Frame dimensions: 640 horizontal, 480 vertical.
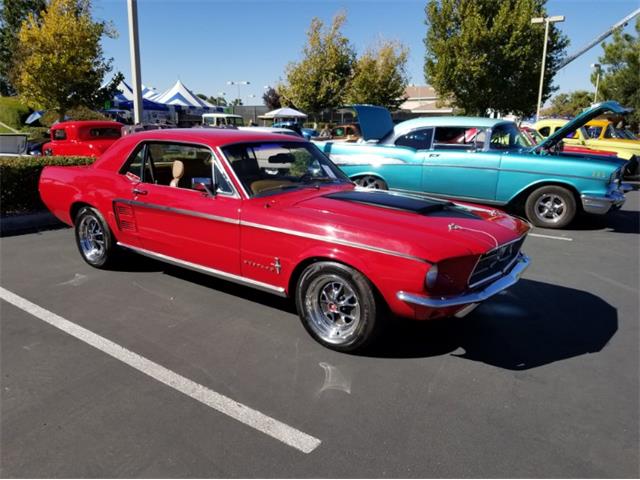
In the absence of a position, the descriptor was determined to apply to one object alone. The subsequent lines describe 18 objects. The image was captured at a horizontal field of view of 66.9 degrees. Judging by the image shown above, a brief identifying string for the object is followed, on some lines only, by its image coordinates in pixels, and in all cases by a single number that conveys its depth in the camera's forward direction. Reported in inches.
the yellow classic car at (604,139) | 550.3
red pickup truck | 470.6
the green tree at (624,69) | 1231.5
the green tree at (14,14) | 971.3
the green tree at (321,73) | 1326.3
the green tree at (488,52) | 932.9
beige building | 2500.7
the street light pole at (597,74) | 1218.4
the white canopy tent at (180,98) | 1130.8
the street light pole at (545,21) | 801.1
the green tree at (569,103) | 2605.8
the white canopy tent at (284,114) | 1219.2
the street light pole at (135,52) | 407.2
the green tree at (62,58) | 708.0
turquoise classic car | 300.5
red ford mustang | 126.3
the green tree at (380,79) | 1317.7
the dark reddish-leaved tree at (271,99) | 2182.6
